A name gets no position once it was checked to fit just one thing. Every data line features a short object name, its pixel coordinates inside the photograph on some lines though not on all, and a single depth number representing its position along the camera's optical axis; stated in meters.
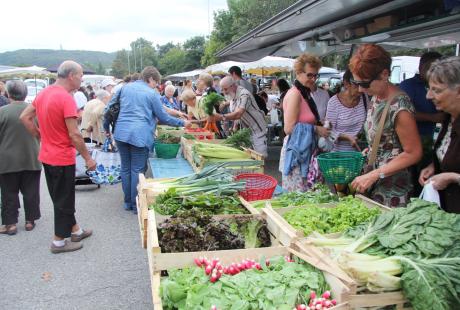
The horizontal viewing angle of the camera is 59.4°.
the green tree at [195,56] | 69.94
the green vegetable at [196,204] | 3.17
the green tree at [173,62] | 76.94
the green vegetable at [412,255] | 1.79
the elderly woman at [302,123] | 4.02
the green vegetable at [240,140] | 5.78
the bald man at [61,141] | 4.52
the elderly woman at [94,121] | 8.67
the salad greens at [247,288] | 1.88
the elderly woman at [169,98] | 11.40
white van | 17.45
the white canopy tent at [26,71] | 22.02
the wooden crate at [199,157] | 4.65
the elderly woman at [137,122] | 5.87
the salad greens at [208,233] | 2.50
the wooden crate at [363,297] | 1.80
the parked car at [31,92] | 23.39
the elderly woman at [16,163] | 5.53
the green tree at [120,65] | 109.14
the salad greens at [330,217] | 2.58
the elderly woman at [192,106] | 8.73
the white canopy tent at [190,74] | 28.40
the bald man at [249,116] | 6.27
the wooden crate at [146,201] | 3.00
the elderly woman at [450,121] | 2.38
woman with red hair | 2.78
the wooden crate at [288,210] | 2.43
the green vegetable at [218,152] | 5.04
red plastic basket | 3.71
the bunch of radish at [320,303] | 1.83
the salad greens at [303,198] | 3.18
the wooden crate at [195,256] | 2.21
